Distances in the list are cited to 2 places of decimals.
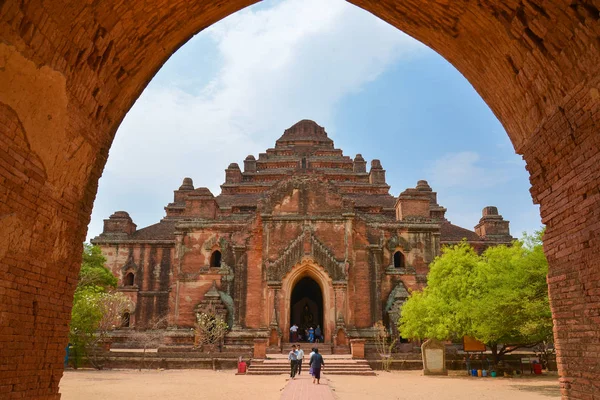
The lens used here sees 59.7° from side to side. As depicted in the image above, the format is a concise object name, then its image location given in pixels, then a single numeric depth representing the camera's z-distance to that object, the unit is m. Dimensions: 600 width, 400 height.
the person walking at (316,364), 17.28
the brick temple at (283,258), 28.00
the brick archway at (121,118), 5.39
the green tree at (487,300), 17.66
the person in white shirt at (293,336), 28.91
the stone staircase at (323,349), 26.20
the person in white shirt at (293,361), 19.19
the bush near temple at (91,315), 23.92
